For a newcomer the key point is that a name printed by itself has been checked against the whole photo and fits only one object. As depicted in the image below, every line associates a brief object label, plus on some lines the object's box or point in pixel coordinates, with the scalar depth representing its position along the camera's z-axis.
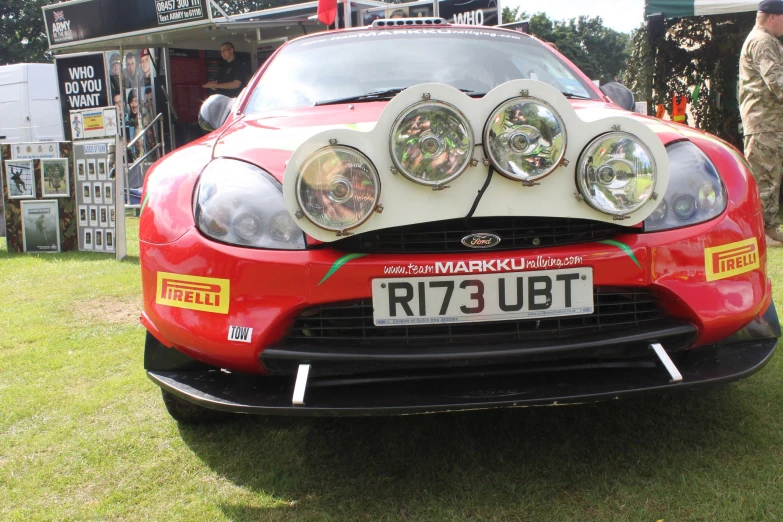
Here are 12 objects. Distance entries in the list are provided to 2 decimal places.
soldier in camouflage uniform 5.78
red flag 8.46
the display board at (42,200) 7.62
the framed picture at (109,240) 7.35
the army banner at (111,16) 9.12
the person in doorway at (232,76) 10.35
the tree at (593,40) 45.62
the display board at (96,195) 7.29
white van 16.17
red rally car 1.90
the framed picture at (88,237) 7.54
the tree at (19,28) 38.53
